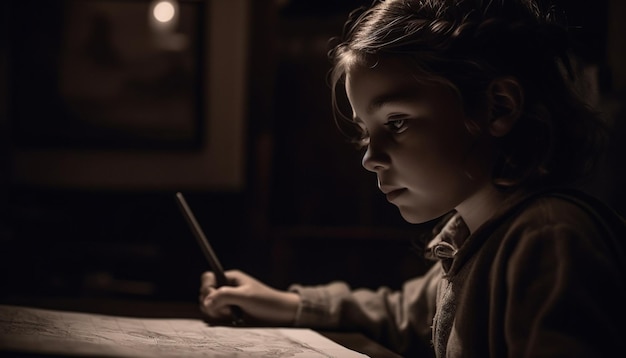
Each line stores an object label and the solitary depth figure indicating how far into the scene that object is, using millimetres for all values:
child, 498
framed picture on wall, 2354
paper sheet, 499
